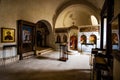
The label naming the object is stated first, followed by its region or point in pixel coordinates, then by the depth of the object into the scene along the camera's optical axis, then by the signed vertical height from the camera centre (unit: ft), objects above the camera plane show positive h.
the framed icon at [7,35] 19.27 +0.95
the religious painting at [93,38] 34.93 +0.34
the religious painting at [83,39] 36.29 +0.21
